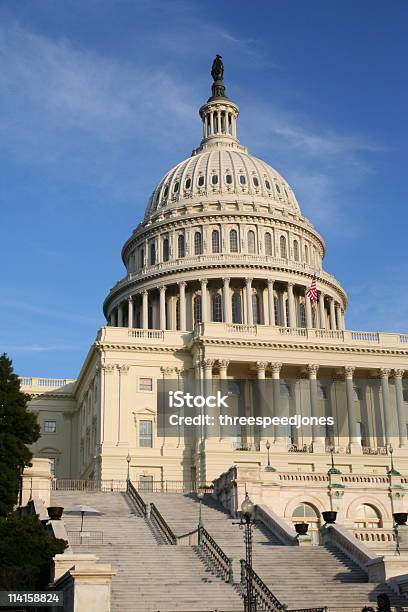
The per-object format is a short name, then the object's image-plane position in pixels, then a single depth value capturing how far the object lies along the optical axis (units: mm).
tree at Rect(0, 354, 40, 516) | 45281
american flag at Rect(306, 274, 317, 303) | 90875
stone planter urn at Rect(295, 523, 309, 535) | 42569
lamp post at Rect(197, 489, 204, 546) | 41381
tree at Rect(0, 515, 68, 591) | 34969
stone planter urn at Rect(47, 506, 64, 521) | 42125
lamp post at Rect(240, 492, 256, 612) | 29348
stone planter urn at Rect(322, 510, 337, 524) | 44000
